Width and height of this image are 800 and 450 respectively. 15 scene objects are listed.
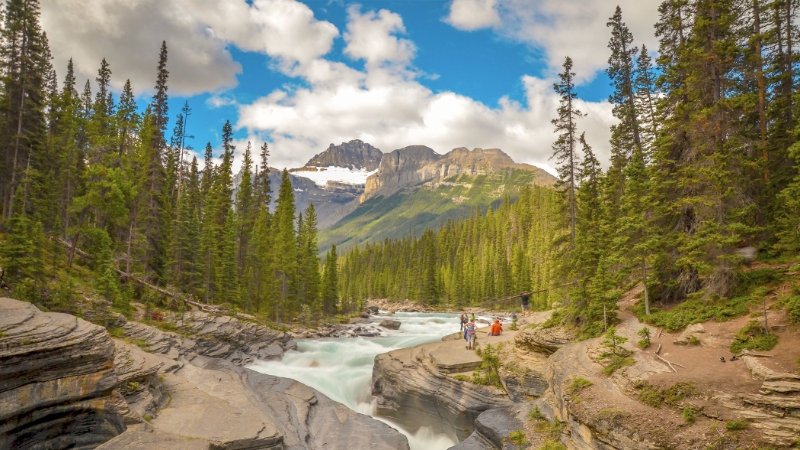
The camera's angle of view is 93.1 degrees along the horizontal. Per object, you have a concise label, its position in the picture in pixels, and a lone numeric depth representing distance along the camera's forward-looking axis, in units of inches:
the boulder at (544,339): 818.8
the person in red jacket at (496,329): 1101.6
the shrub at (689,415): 420.8
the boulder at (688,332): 575.3
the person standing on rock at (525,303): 1307.8
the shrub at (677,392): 450.6
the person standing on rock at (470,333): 983.4
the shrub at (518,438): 609.9
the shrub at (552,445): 555.1
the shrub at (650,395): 464.8
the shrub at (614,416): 458.9
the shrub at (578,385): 555.1
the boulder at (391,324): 2181.8
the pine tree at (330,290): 2455.7
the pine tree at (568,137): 991.6
